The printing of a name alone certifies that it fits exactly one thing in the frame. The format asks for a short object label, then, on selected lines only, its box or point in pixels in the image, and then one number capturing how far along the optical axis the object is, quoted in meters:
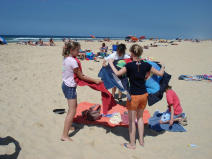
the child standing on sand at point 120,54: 4.74
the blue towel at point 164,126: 4.16
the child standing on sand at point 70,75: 3.17
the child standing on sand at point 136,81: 3.06
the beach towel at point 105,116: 4.31
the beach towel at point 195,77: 8.78
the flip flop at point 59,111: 4.79
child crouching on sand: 3.98
